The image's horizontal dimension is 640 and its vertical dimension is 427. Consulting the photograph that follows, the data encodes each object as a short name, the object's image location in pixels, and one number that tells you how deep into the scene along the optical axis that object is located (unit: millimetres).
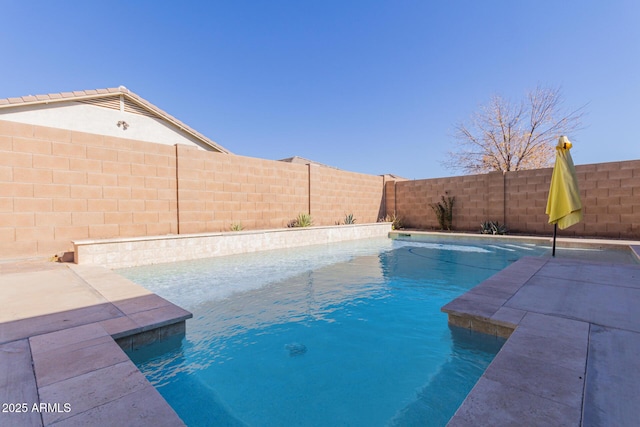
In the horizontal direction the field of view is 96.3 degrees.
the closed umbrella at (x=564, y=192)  4766
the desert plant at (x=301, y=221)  10148
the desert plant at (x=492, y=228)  10502
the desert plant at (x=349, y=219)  11958
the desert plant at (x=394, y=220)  13005
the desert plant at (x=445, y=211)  11992
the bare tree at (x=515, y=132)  16109
